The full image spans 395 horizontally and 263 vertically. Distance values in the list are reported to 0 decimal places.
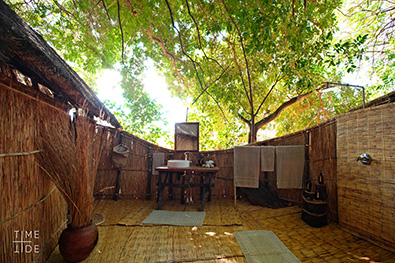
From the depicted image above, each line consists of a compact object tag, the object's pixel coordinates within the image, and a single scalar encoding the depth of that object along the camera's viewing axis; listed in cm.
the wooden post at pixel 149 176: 423
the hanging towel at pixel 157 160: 427
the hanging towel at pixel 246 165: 365
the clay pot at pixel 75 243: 170
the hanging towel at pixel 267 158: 368
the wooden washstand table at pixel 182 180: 340
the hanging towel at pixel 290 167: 348
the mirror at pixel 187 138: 454
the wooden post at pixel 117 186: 406
